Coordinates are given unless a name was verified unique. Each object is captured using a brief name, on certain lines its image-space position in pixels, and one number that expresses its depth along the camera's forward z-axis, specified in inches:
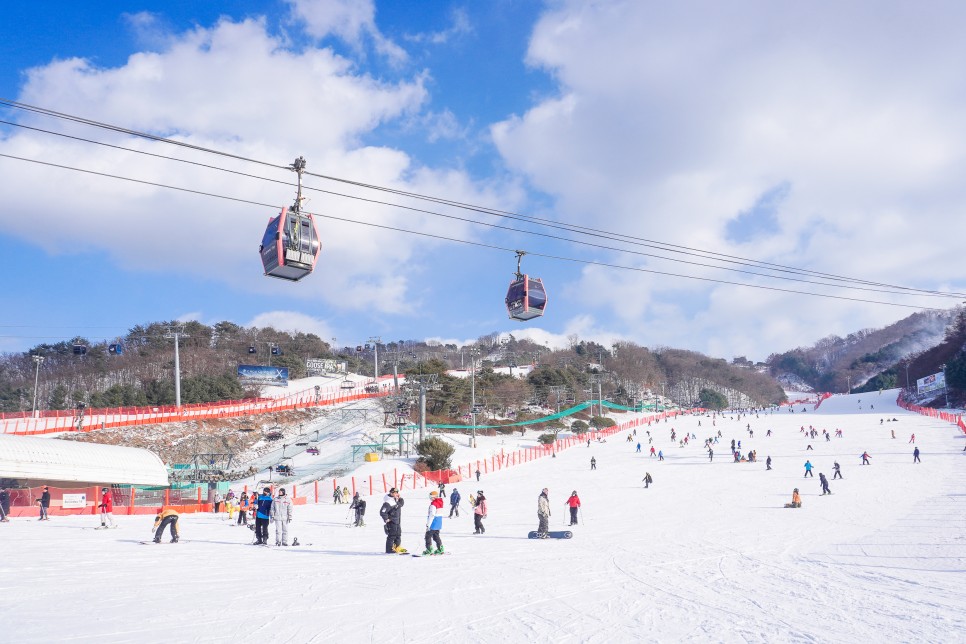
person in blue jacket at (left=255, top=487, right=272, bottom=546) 620.1
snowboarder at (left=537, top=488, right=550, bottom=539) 688.4
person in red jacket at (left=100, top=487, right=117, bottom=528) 754.8
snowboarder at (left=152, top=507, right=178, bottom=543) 606.5
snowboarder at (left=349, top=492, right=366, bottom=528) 821.2
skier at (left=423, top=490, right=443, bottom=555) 560.1
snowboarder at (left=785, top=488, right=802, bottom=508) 955.3
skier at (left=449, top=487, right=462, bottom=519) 945.9
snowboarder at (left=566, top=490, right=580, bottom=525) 788.6
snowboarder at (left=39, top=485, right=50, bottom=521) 847.7
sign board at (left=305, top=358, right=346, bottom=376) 3954.2
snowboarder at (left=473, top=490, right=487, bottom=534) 759.1
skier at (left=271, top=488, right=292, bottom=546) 610.2
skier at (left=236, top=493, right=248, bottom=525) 851.6
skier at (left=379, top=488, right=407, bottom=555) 565.0
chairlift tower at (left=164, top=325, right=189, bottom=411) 2133.1
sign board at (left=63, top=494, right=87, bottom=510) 1014.4
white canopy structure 1131.3
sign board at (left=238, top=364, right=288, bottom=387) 3240.7
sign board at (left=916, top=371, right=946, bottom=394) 3356.3
